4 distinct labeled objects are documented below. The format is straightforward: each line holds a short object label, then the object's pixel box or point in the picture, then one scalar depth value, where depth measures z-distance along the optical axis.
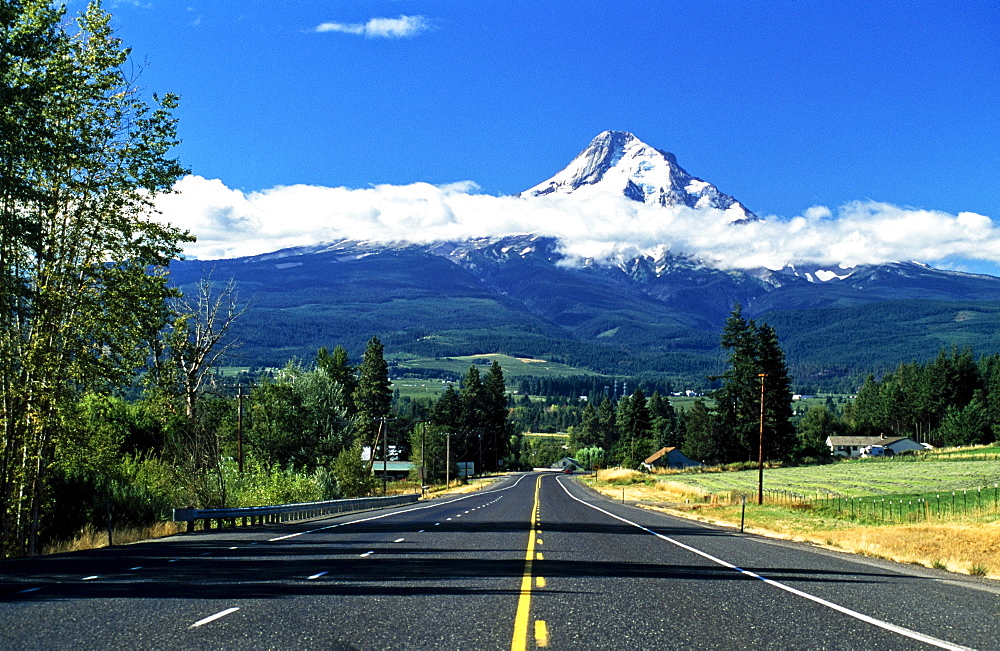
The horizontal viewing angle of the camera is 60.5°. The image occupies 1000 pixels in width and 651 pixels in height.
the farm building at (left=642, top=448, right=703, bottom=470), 155.19
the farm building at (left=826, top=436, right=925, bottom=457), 156.75
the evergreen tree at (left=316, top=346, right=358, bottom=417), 115.62
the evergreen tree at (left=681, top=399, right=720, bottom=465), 126.81
